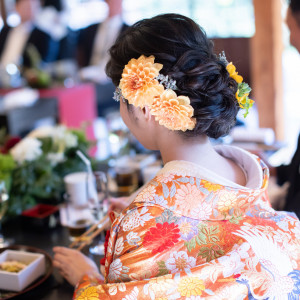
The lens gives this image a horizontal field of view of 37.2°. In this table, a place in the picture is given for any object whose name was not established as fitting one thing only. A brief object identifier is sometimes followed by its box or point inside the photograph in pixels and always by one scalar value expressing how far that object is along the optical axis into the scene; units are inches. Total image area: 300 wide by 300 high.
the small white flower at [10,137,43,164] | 63.9
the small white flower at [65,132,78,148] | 69.7
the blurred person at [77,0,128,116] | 178.9
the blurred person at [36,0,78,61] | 214.1
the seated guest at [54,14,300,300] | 34.7
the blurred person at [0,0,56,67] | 210.4
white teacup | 61.2
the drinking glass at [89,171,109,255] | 55.9
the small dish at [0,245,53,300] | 44.1
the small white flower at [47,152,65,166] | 67.7
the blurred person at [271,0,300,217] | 66.7
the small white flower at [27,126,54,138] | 70.8
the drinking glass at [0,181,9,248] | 55.1
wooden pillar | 120.3
